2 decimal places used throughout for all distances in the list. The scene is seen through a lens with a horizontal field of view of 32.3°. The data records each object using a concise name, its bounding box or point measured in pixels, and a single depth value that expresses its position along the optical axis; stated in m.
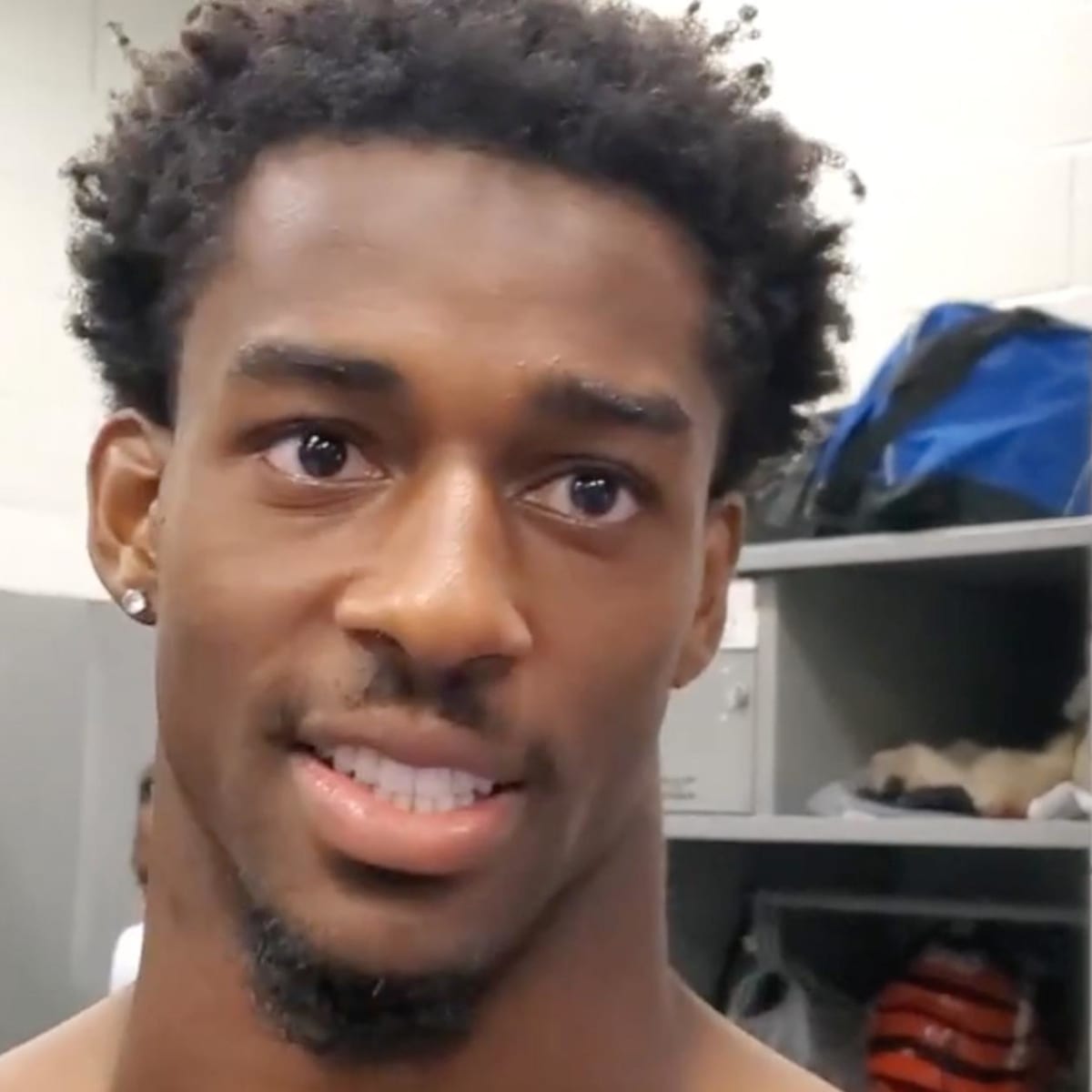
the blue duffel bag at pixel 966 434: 1.60
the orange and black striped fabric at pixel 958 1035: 1.64
